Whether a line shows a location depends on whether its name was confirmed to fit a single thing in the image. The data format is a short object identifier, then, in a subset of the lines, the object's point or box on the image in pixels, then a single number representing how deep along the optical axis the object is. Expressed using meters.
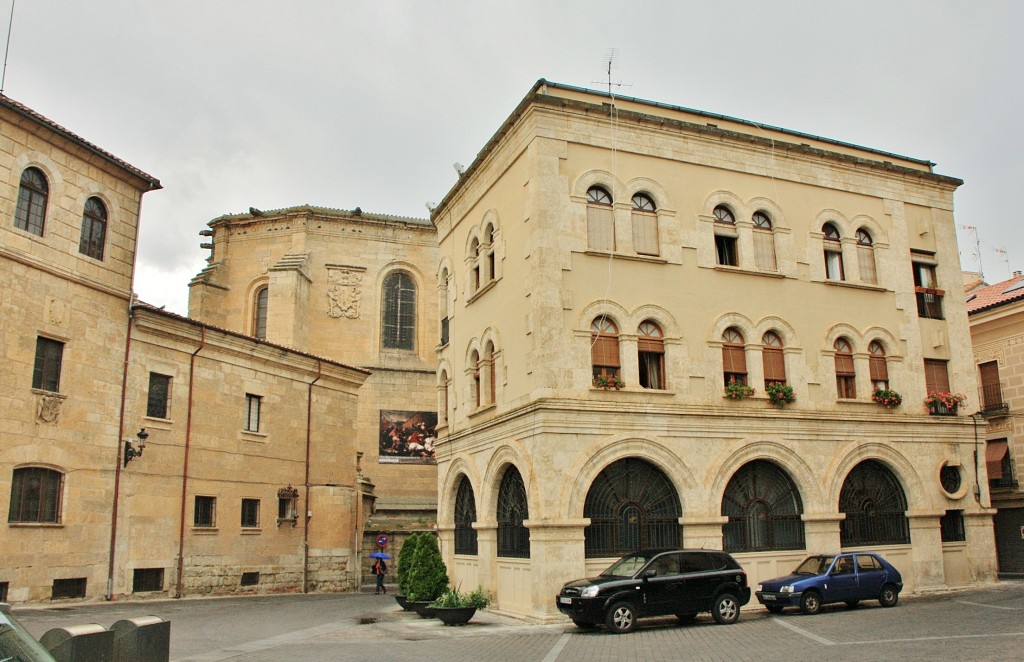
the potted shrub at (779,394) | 21.73
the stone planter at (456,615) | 19.23
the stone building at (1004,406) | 29.00
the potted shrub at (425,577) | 21.56
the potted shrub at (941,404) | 23.98
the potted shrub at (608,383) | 20.09
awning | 29.44
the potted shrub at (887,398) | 23.17
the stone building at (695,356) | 20.03
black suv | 16.86
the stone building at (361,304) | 41.38
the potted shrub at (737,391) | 21.34
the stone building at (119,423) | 21.39
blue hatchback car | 18.92
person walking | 30.81
